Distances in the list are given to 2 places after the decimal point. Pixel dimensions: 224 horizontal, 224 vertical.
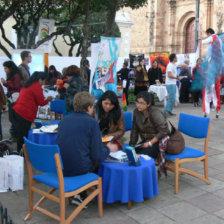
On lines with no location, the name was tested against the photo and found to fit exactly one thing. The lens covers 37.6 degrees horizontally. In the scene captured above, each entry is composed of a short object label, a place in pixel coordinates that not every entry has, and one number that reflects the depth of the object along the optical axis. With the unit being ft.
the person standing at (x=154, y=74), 42.68
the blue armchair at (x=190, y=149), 13.66
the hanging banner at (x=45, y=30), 34.15
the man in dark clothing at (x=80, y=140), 10.76
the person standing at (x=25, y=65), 23.83
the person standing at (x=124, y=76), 40.06
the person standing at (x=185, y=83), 46.44
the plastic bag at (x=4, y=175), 13.41
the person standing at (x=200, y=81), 25.00
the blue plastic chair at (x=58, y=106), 21.84
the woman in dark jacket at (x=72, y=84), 17.94
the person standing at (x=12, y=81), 20.67
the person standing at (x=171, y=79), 31.58
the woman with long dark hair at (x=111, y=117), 14.01
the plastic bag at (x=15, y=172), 13.75
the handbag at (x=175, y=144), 13.91
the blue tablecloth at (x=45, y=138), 15.51
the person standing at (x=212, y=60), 21.20
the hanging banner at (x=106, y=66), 21.94
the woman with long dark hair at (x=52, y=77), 35.32
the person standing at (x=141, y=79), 39.42
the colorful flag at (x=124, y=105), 33.97
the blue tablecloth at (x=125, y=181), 11.44
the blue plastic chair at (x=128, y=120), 16.74
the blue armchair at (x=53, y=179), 9.74
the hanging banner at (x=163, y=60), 52.95
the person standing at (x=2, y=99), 20.23
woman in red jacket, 16.74
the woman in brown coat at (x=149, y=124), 13.93
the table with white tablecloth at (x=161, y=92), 38.70
